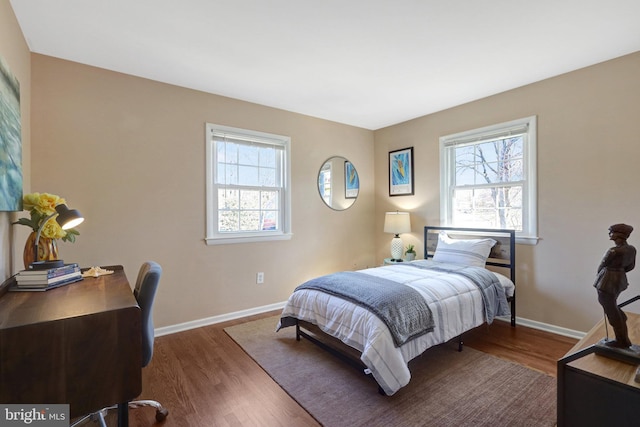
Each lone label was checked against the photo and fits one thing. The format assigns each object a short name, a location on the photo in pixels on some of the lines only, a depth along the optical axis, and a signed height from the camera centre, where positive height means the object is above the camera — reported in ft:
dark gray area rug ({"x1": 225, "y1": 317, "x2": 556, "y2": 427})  5.63 -3.87
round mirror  13.58 +1.52
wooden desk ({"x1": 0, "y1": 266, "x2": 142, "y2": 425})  3.40 -1.70
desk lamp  5.33 -0.12
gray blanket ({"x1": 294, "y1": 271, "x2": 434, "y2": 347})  6.44 -2.06
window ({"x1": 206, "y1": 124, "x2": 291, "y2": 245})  10.69 +1.13
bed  6.27 -2.32
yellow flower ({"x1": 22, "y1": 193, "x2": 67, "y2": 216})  5.69 +0.24
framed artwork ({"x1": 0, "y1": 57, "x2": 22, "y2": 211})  5.03 +1.36
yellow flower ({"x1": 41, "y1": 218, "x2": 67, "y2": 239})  5.65 -0.28
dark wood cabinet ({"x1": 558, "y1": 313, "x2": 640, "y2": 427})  3.70 -2.37
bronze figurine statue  4.24 -0.91
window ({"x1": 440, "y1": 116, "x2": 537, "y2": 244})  10.11 +1.39
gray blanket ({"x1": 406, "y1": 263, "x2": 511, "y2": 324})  8.58 -2.24
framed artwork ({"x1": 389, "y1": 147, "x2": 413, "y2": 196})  13.65 +2.04
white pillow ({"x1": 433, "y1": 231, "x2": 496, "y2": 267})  10.31 -1.35
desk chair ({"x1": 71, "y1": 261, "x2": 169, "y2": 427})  5.20 -1.63
